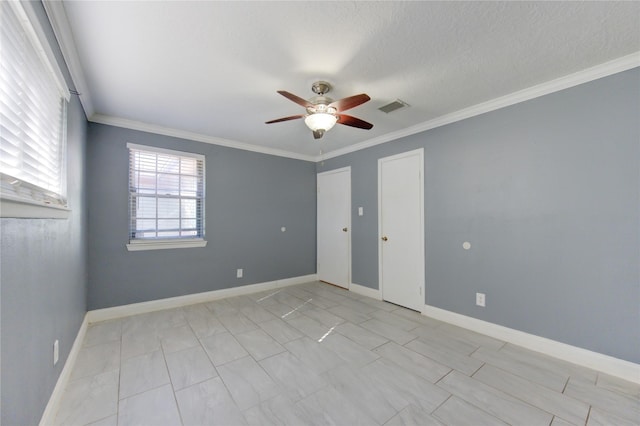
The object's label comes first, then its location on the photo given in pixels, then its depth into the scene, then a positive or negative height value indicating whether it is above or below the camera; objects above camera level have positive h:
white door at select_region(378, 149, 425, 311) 3.42 -0.17
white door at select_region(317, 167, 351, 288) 4.49 -0.19
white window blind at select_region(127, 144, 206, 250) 3.32 +0.25
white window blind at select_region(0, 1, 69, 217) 1.07 +0.53
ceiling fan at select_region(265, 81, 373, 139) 2.15 +0.94
